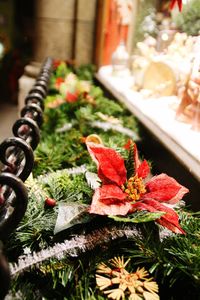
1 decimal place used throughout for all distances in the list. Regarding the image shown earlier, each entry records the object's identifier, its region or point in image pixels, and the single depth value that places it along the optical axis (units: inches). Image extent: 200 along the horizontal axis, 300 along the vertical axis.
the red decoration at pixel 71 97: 74.9
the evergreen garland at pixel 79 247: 26.9
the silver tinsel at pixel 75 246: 26.4
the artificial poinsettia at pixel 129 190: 29.8
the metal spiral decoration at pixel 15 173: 23.5
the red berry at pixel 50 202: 33.6
